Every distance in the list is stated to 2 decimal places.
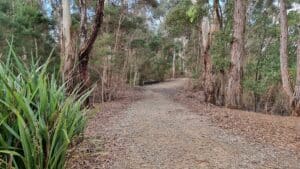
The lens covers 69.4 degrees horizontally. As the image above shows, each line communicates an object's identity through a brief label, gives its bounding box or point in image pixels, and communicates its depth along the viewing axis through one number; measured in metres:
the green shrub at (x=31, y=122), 1.84
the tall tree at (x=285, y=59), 7.03
